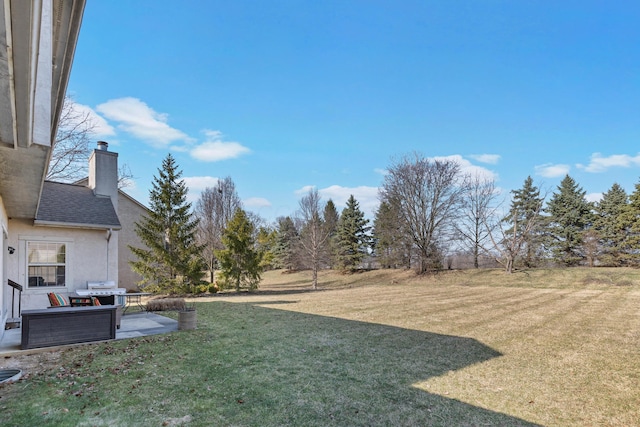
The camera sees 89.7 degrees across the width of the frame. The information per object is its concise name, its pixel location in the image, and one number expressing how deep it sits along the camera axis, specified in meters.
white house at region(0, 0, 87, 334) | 2.10
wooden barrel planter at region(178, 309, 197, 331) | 7.93
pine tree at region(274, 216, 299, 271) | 40.18
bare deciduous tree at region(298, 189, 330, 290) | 24.41
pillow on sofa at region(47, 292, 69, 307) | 7.84
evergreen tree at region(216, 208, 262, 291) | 19.89
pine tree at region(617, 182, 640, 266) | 26.11
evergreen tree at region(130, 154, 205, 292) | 17.44
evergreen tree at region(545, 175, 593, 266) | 30.47
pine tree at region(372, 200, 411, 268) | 29.34
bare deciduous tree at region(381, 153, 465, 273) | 27.55
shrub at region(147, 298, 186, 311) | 11.59
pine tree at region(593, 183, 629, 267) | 27.33
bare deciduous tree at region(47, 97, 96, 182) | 17.59
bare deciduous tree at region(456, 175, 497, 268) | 29.02
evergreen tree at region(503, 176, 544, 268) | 25.89
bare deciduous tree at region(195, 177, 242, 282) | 27.08
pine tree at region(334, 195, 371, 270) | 34.41
